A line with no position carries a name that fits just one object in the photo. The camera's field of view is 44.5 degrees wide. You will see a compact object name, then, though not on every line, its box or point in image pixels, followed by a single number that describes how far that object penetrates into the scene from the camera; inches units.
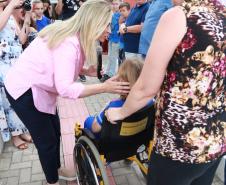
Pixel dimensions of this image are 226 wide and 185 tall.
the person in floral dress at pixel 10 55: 94.0
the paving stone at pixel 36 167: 99.3
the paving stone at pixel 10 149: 113.1
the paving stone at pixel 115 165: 101.2
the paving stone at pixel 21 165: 102.3
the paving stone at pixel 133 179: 93.3
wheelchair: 63.9
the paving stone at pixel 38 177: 95.2
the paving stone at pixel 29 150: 110.7
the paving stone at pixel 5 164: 102.1
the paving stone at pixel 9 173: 97.6
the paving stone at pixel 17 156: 106.3
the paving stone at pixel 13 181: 93.9
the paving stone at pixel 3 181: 94.0
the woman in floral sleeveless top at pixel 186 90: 37.4
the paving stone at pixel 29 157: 106.7
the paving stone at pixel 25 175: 95.0
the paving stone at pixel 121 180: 93.7
